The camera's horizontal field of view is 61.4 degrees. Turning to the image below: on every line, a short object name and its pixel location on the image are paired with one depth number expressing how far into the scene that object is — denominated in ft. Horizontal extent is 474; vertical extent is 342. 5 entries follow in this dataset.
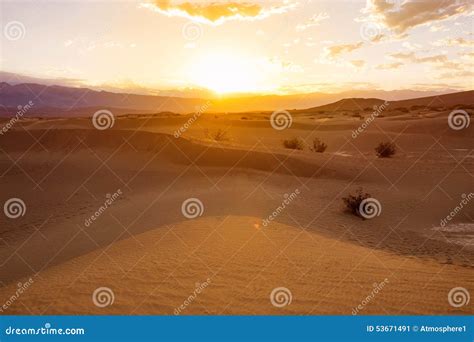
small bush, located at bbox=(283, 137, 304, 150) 72.28
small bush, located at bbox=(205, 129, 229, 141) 79.03
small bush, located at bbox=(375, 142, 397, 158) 66.00
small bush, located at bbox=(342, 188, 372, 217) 35.76
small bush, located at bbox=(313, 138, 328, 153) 69.87
